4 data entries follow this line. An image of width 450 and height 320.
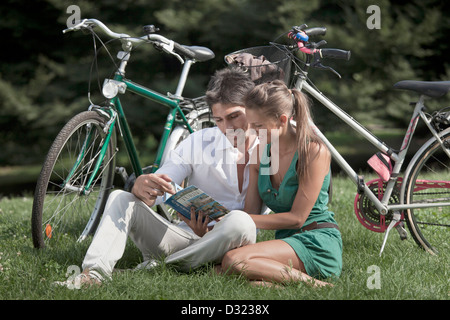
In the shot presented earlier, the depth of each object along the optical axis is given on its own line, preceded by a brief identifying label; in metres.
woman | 5.16
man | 5.17
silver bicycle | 6.35
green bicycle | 6.13
